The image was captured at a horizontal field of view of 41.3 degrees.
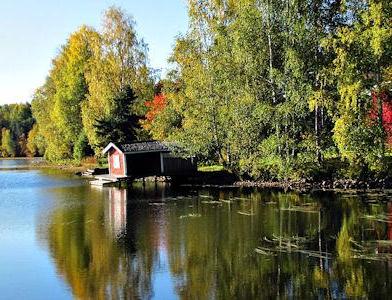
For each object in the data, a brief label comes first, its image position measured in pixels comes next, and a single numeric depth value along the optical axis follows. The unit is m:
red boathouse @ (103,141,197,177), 42.09
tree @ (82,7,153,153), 53.59
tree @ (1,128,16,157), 114.00
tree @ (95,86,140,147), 51.97
